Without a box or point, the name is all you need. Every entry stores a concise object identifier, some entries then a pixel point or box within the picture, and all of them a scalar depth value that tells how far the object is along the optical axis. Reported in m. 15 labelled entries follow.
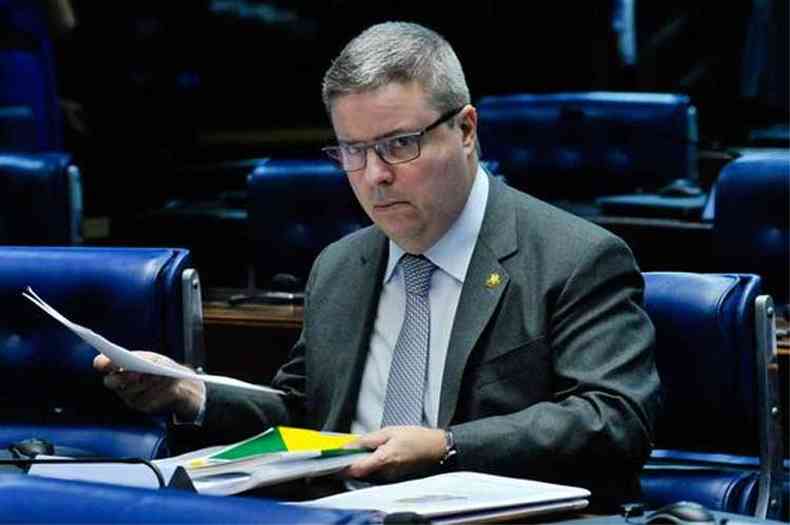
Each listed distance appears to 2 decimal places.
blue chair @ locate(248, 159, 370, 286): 11.09
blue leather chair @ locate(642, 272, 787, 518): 6.52
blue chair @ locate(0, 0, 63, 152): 14.87
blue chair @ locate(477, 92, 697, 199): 13.27
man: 5.59
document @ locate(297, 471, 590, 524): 4.38
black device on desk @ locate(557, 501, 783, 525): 4.34
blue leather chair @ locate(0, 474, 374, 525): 3.12
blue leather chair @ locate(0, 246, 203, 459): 6.92
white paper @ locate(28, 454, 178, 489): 4.93
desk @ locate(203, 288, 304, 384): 9.60
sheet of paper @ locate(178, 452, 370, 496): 4.80
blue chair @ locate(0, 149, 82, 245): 12.17
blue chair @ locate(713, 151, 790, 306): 9.69
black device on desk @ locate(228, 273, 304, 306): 10.15
